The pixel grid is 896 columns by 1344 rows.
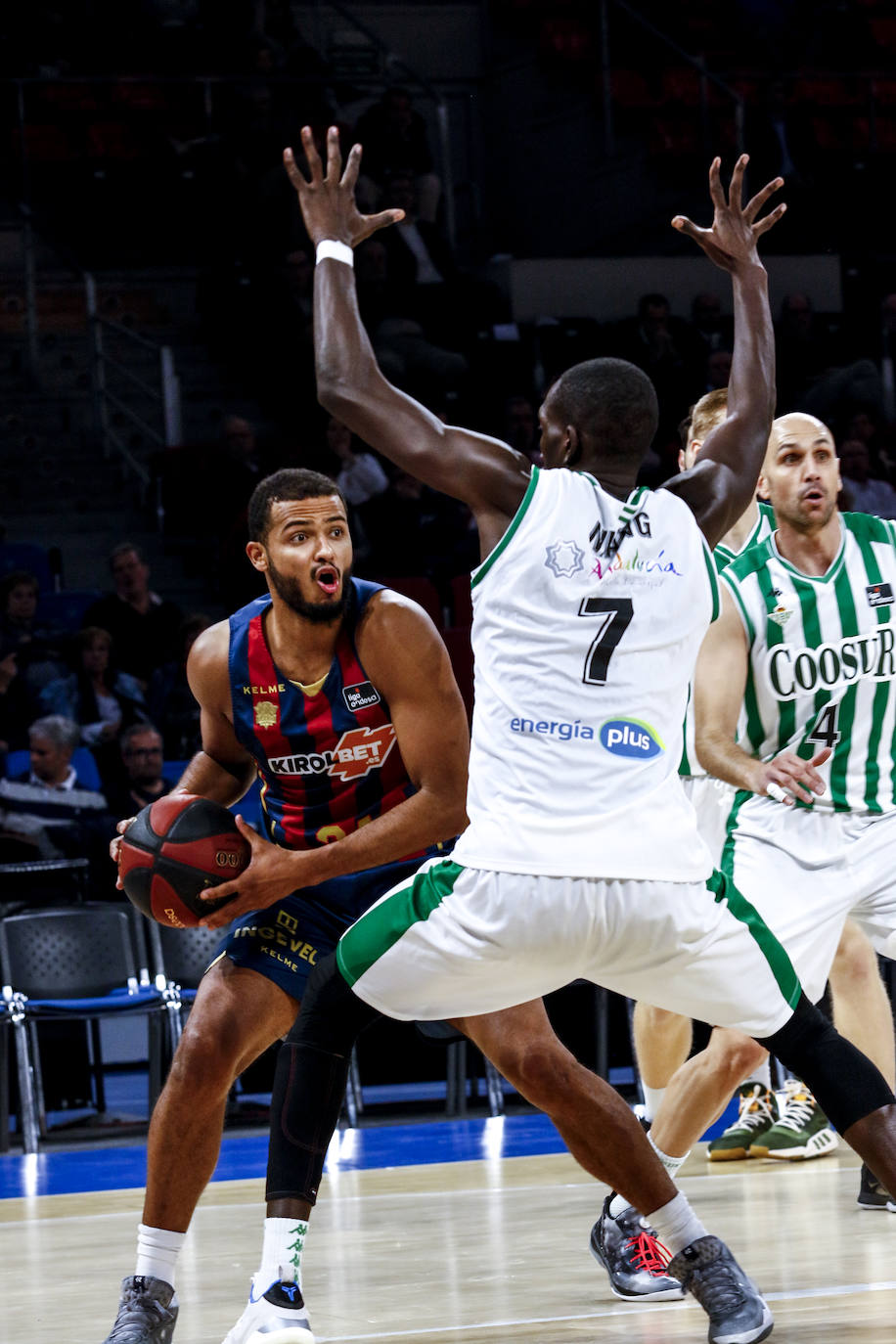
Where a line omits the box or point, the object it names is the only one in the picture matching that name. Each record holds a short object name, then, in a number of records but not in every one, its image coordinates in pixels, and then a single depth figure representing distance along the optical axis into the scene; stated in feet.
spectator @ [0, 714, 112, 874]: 53.37
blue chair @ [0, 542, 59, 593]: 73.21
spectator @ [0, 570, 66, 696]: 61.69
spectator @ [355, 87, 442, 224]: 90.56
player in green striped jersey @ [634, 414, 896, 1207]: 30.09
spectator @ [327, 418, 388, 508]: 75.85
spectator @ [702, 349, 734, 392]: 82.29
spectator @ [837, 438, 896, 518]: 75.59
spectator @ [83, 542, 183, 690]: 65.60
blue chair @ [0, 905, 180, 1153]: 48.02
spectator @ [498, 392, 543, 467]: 77.42
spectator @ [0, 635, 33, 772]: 60.48
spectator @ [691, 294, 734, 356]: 87.47
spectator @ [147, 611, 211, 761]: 62.71
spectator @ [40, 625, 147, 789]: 60.53
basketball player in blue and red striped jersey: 23.29
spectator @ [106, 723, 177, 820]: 54.84
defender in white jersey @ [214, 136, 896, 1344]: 19.88
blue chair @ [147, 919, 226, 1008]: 49.24
